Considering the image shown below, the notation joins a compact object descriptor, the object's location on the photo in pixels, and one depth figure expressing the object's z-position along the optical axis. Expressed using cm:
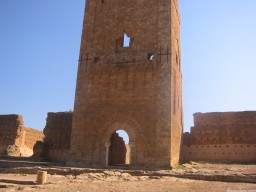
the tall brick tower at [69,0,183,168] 1364
